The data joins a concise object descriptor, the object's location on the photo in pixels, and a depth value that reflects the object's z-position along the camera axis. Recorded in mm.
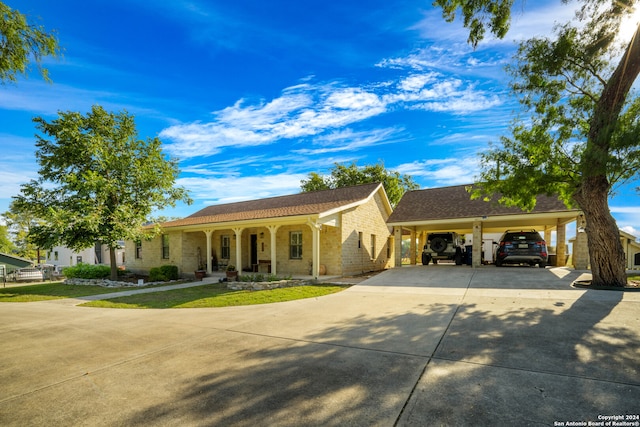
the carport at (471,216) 14039
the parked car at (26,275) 20969
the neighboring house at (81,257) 36344
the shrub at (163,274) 17438
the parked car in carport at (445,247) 16750
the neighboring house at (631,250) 18647
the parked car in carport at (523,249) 14156
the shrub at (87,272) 18781
